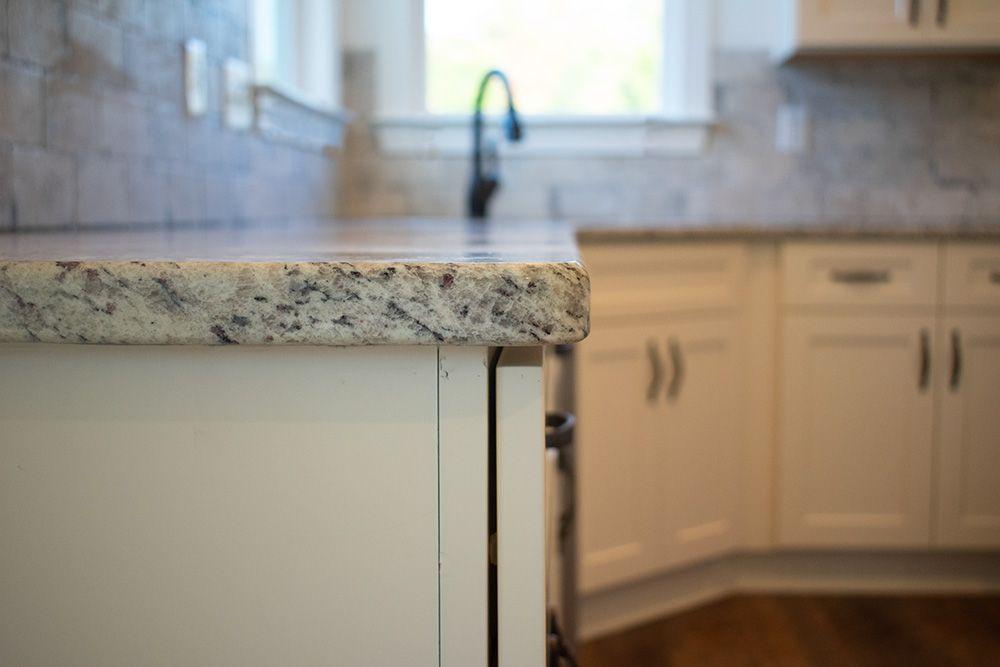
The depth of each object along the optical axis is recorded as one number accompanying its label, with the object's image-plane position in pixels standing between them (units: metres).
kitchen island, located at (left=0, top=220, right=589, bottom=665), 0.55
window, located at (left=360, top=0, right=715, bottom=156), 3.18
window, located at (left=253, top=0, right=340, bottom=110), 2.73
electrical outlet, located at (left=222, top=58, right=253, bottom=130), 2.00
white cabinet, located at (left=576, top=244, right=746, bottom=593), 2.33
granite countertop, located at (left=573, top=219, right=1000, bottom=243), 2.48
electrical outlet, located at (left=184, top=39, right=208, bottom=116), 1.79
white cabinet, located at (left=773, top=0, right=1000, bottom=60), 2.83
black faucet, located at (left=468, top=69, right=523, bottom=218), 2.77
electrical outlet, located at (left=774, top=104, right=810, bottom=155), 3.19
